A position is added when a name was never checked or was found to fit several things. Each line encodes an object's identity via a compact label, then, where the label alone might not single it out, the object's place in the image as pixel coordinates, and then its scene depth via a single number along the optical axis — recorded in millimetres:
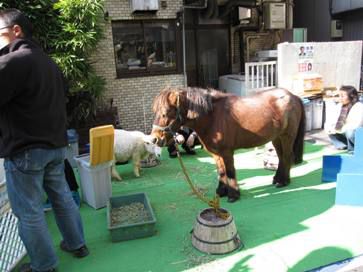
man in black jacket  2186
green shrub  6051
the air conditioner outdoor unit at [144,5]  7113
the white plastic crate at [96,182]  3869
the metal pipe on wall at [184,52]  7820
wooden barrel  2824
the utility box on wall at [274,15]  8859
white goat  4719
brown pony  3654
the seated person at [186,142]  5754
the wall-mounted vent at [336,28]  10039
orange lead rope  2920
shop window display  7559
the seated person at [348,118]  5129
